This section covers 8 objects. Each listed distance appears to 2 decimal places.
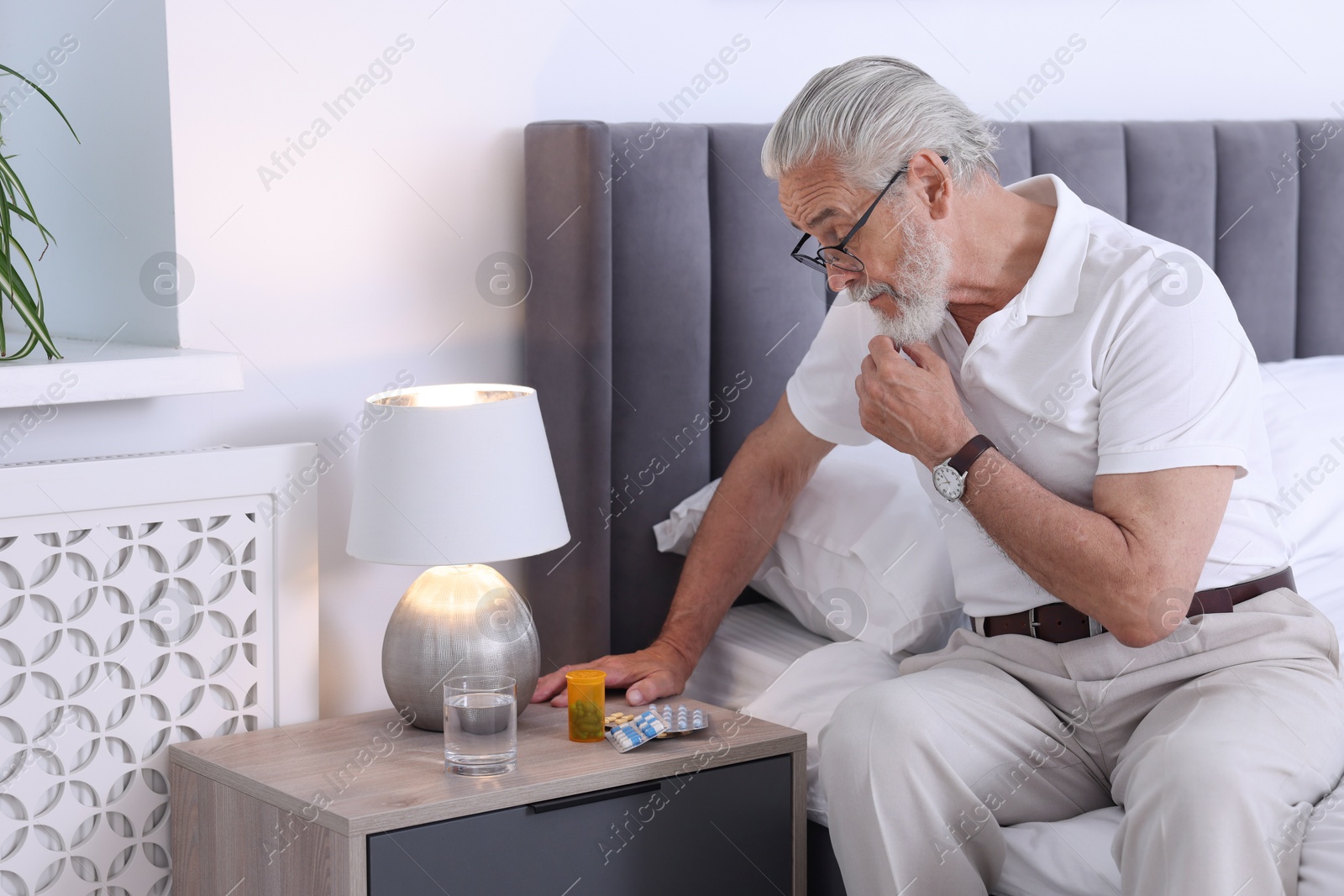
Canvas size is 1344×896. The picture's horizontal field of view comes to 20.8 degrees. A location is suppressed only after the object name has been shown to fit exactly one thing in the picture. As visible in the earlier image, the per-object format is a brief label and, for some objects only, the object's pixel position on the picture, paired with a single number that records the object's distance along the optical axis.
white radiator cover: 3.65
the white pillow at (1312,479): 4.02
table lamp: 3.65
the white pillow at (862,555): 3.88
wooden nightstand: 3.50
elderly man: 3.51
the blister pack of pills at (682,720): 3.67
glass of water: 3.57
